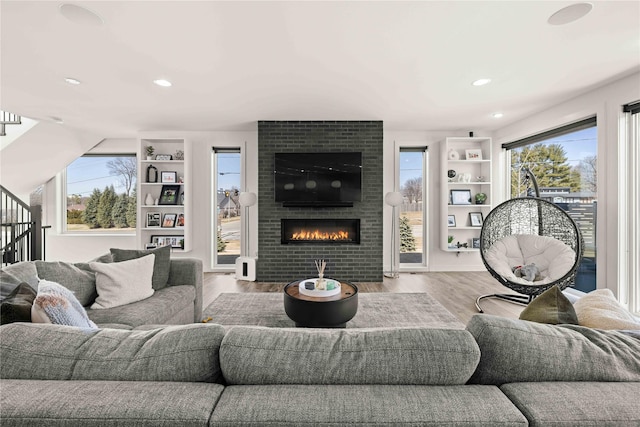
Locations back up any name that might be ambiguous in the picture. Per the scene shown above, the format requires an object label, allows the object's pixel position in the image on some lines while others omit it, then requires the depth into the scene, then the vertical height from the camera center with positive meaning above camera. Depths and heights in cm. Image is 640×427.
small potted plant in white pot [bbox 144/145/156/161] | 525 +108
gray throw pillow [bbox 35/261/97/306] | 209 -46
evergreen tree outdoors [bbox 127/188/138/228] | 577 +3
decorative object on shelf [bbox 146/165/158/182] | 523 +68
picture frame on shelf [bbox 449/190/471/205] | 533 +29
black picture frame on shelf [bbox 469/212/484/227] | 534 -10
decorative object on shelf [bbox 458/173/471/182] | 530 +64
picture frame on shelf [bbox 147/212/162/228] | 529 -12
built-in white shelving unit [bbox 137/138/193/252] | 514 +33
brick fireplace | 467 +0
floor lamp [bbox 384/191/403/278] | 492 -17
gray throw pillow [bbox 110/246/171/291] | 259 -41
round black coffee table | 255 -83
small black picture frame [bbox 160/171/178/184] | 530 +63
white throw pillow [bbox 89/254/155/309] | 220 -53
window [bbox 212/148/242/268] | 546 +13
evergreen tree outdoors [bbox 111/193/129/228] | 576 +3
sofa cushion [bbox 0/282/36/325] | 118 -38
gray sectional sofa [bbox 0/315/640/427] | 74 -47
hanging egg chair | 304 -37
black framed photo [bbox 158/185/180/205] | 527 +31
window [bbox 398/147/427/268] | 548 +20
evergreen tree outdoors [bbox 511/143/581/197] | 404 +69
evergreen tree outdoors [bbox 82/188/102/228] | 574 -3
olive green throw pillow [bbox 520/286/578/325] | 114 -37
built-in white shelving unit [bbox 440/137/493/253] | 518 +42
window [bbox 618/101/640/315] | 306 +6
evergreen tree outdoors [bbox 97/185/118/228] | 575 +11
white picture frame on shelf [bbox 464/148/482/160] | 529 +104
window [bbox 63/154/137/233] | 575 +34
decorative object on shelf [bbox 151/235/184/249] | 532 -48
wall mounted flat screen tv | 465 +54
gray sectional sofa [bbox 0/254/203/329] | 192 -61
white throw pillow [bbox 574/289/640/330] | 110 -39
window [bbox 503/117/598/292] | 368 +54
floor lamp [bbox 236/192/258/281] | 470 -72
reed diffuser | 281 -67
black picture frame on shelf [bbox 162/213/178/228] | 530 -15
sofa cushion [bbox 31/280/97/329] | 116 -39
